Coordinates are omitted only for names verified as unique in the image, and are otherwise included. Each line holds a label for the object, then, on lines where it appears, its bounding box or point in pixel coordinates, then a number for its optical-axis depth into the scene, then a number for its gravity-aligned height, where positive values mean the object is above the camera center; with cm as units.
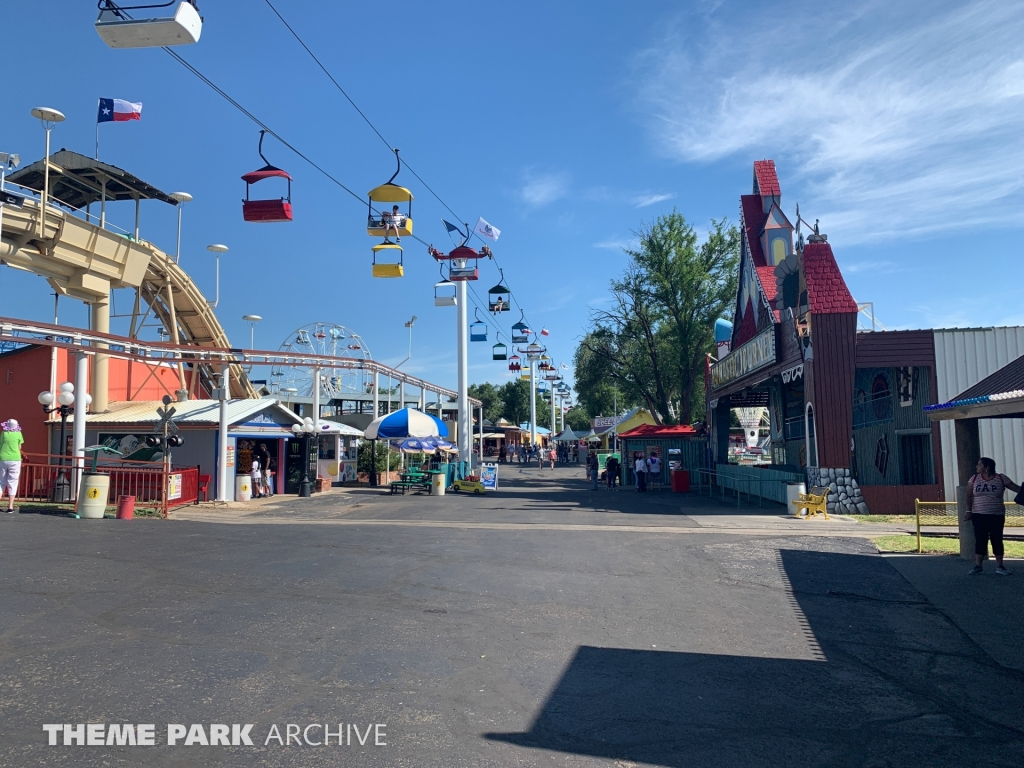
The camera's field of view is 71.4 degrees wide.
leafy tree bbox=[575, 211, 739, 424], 3694 +684
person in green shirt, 1730 -29
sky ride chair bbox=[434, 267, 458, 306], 2739 +560
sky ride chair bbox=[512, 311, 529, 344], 3616 +564
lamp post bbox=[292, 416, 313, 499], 2420 -19
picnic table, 2558 -142
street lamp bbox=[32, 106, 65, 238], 1925 +901
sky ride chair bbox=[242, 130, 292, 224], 1436 +483
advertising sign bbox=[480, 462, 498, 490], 2764 -134
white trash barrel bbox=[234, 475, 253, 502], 2175 -137
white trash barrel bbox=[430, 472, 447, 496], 2545 -145
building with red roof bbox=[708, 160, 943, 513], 1891 +154
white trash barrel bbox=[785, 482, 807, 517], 1855 -136
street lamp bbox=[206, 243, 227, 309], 3120 +860
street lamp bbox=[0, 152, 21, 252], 2053 +820
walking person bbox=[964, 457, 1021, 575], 984 -94
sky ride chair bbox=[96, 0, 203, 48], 791 +466
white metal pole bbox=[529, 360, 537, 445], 5164 +255
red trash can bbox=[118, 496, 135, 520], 1647 -146
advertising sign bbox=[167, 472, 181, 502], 1892 -114
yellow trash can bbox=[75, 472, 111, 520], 1628 -123
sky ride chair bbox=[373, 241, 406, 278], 1891 +464
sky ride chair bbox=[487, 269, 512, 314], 2809 +555
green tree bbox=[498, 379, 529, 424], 9356 +548
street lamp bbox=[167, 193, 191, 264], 2800 +972
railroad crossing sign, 1861 +57
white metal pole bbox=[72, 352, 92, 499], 1967 +101
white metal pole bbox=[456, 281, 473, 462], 3045 +346
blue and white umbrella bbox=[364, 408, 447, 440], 2509 +62
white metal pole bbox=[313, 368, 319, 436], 2582 +155
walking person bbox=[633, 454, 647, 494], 2753 -120
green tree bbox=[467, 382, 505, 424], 9619 +593
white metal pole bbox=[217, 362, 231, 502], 2130 -11
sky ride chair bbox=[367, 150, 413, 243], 1700 +524
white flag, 2494 +750
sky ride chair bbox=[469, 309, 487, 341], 3064 +465
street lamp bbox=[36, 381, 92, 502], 1944 +94
